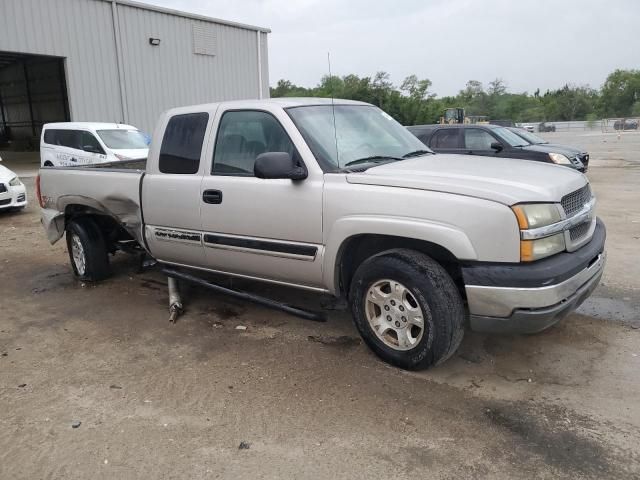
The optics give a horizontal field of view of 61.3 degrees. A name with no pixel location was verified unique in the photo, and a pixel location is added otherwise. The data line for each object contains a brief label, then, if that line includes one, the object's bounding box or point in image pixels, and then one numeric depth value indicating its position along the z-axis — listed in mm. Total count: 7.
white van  13484
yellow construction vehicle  28844
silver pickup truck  3182
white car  10278
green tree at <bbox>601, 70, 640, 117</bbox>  86750
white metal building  18359
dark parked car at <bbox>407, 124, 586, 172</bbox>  10828
